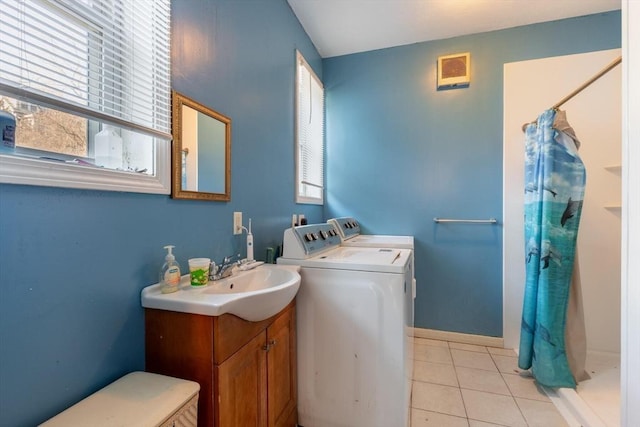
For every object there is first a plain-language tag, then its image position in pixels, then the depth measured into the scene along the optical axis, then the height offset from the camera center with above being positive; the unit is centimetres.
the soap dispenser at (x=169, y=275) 99 -23
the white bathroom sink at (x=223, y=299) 88 -30
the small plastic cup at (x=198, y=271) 107 -23
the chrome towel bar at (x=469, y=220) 240 -7
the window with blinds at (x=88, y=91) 69 +36
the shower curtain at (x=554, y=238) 173 -16
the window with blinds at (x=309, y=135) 227 +70
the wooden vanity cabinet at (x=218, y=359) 88 -51
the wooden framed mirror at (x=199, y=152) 111 +27
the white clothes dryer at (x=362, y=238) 215 -23
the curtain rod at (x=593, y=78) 136 +75
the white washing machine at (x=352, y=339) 134 -64
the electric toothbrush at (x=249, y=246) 151 -19
